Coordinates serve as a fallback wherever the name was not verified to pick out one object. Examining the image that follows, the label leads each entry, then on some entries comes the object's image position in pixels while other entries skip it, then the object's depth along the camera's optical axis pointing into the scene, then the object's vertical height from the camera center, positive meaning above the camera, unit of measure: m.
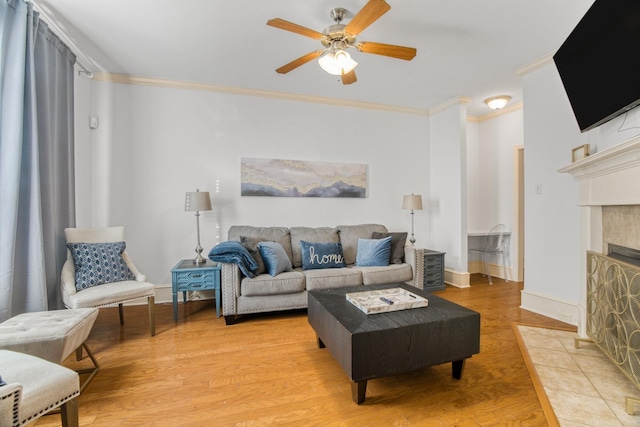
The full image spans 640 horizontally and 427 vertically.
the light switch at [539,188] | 3.24 +0.23
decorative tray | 1.97 -0.61
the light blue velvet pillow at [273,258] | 3.17 -0.48
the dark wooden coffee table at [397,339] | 1.66 -0.74
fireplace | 1.75 -0.31
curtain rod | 2.42 +1.60
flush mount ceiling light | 4.12 +1.49
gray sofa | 3.02 -0.68
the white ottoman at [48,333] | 1.62 -0.65
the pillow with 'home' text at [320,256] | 3.47 -0.51
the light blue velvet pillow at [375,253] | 3.59 -0.50
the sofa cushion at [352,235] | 3.87 -0.30
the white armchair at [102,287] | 2.42 -0.62
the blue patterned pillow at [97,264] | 2.67 -0.45
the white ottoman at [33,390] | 1.00 -0.67
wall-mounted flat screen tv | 1.70 +0.95
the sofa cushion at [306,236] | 3.69 -0.30
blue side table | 3.06 -0.67
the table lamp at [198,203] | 3.39 +0.12
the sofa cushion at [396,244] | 3.76 -0.41
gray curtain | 2.10 +0.41
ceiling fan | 2.06 +1.24
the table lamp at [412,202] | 4.30 +0.13
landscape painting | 3.95 +0.46
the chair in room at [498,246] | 4.70 -0.56
